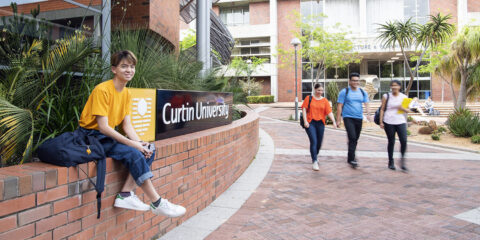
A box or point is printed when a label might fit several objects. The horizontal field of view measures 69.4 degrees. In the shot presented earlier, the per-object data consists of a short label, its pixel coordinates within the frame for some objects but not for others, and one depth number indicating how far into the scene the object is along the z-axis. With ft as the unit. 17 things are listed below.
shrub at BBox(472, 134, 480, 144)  35.64
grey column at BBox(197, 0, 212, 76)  31.14
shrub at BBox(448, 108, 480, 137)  39.14
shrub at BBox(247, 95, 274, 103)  130.62
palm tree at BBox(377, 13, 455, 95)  53.16
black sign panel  12.50
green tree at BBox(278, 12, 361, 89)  103.40
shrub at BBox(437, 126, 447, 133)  43.91
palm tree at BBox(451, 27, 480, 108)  48.80
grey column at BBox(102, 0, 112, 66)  13.33
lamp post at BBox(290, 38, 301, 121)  60.85
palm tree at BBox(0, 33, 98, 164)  9.12
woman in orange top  22.09
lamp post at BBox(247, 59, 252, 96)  138.31
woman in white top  21.63
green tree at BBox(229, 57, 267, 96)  131.95
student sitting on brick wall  8.63
